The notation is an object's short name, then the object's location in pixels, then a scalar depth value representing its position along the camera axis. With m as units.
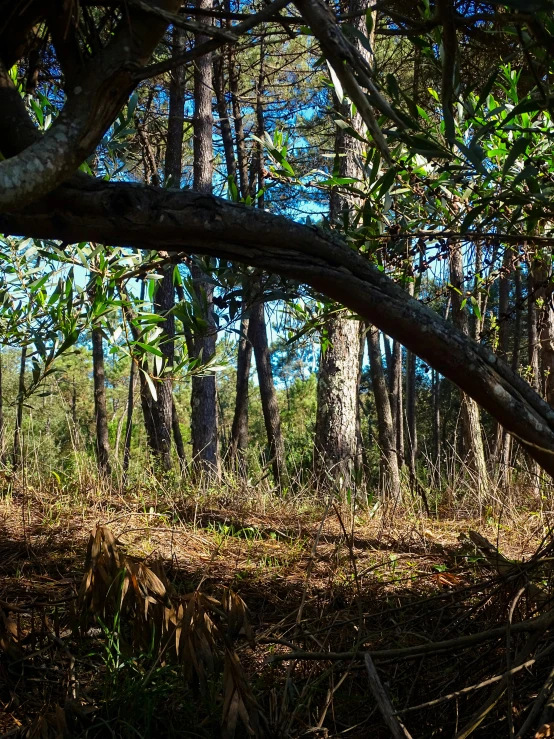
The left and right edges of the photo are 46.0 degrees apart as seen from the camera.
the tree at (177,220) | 1.70
